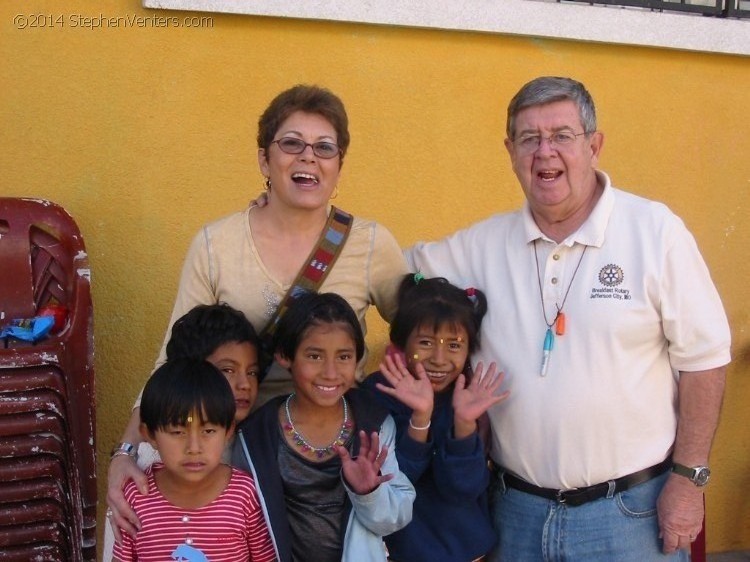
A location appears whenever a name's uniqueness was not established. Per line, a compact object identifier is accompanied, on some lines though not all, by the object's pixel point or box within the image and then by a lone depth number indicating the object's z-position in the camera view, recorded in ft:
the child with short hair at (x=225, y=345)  8.83
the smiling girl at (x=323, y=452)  8.36
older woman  9.20
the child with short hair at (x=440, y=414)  8.70
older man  8.52
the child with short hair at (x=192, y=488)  8.25
